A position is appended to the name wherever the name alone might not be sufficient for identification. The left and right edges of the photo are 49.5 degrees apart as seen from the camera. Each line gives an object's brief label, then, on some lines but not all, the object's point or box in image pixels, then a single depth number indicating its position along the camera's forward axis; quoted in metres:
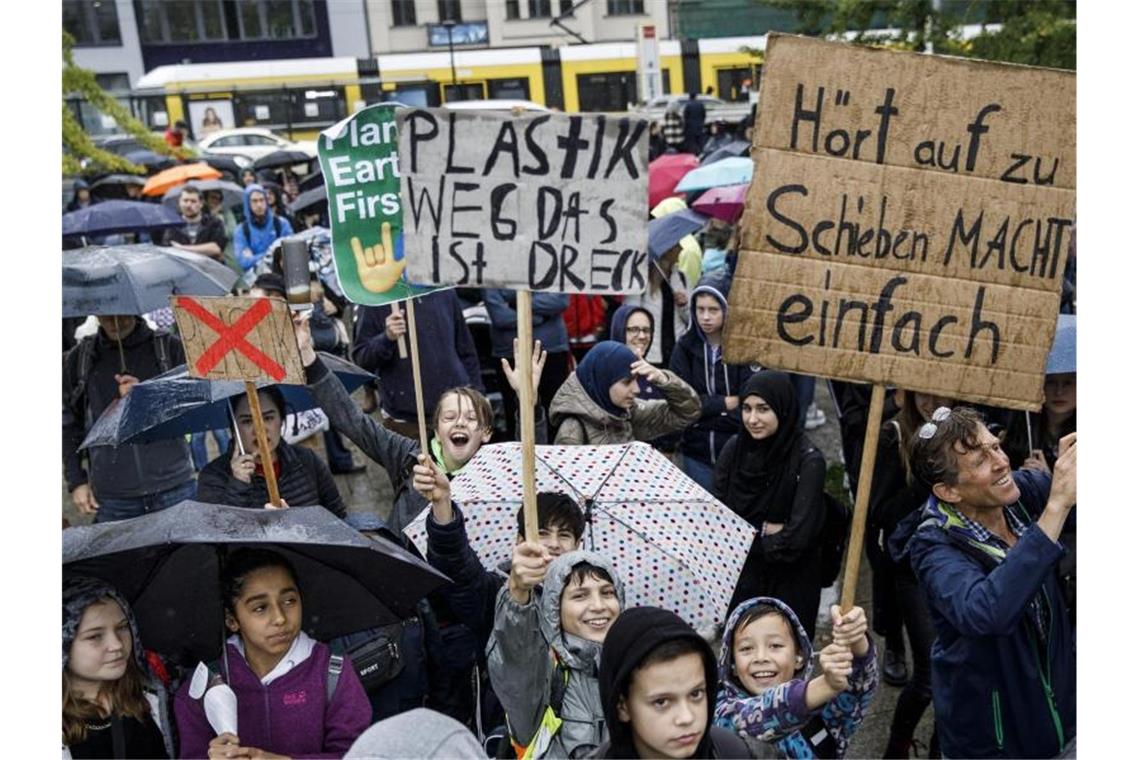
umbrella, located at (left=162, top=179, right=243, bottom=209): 14.59
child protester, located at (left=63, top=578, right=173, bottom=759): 2.99
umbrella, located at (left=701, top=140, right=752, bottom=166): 12.84
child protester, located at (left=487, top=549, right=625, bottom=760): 2.97
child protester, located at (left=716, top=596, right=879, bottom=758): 2.78
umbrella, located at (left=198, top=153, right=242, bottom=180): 21.76
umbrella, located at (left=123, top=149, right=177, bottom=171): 21.03
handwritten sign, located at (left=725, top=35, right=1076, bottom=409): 2.76
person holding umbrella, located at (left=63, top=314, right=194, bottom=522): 5.52
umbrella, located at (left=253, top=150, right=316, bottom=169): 20.30
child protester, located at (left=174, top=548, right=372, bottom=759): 3.09
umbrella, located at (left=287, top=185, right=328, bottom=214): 13.08
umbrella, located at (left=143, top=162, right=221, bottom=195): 16.61
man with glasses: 2.91
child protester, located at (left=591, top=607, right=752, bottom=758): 2.48
